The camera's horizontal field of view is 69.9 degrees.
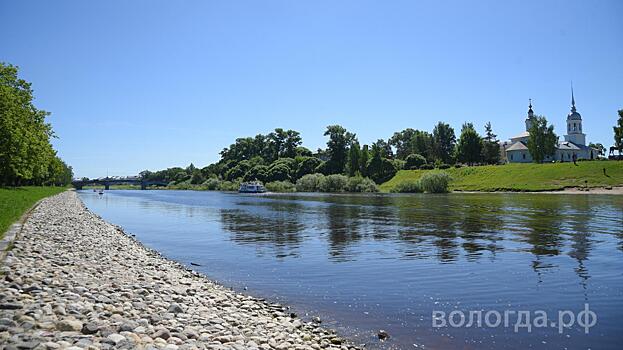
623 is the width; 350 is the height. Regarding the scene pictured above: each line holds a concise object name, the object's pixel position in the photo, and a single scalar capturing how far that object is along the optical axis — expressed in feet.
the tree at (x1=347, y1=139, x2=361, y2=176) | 554.87
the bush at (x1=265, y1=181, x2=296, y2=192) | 572.92
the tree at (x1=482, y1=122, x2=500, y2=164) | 555.28
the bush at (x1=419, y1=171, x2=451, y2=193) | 402.31
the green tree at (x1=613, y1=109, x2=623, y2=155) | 394.01
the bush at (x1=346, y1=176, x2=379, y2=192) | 474.49
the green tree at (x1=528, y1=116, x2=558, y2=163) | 469.57
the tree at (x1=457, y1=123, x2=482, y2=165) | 534.78
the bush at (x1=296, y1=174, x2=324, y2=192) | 535.43
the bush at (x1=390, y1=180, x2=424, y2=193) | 426.51
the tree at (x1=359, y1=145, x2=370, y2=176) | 549.25
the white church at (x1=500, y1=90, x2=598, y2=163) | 529.86
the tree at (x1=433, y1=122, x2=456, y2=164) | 604.49
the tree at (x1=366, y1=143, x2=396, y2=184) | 543.80
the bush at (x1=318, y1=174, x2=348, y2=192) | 498.69
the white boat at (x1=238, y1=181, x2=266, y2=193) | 547.90
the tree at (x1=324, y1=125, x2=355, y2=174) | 602.85
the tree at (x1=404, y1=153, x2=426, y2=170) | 569.23
